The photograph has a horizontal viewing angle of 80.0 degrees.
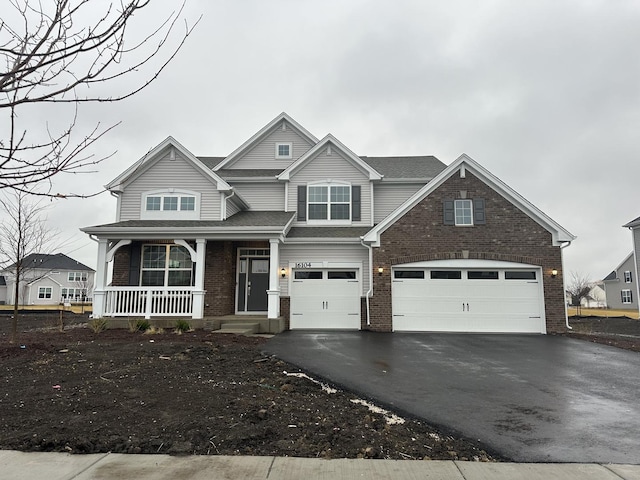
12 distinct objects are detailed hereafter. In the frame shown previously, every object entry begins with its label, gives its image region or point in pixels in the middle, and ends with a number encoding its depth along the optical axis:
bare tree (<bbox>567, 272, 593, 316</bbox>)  42.82
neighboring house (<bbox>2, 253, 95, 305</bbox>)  44.44
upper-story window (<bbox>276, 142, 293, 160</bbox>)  17.86
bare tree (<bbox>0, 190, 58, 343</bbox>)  10.02
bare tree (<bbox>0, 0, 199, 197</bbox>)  2.53
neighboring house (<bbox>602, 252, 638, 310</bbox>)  37.64
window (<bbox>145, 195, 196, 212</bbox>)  14.56
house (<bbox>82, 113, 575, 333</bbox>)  13.20
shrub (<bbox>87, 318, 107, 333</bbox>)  11.28
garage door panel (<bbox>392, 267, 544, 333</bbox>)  13.38
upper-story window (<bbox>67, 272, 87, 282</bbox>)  46.50
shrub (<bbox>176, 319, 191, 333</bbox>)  11.43
